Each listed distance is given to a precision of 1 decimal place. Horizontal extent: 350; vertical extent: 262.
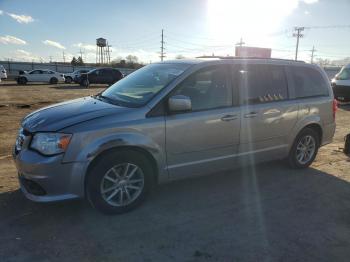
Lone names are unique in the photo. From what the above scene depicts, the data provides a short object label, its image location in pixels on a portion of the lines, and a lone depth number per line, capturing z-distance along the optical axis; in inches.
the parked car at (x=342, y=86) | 658.8
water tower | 3334.9
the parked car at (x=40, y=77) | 1300.7
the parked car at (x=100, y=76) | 1249.4
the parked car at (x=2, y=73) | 1189.5
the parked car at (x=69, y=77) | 1497.9
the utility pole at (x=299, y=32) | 3317.2
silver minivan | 149.1
